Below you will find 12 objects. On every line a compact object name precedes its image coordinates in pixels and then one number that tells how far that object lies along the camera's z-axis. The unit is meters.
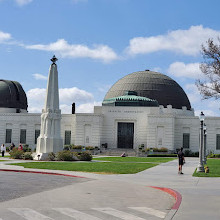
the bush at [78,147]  61.19
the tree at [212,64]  26.59
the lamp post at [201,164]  24.98
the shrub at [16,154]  39.41
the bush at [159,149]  59.75
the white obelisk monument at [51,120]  41.22
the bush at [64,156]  37.41
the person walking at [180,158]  24.22
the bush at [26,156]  39.44
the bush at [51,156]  38.06
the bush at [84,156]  38.56
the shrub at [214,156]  57.57
